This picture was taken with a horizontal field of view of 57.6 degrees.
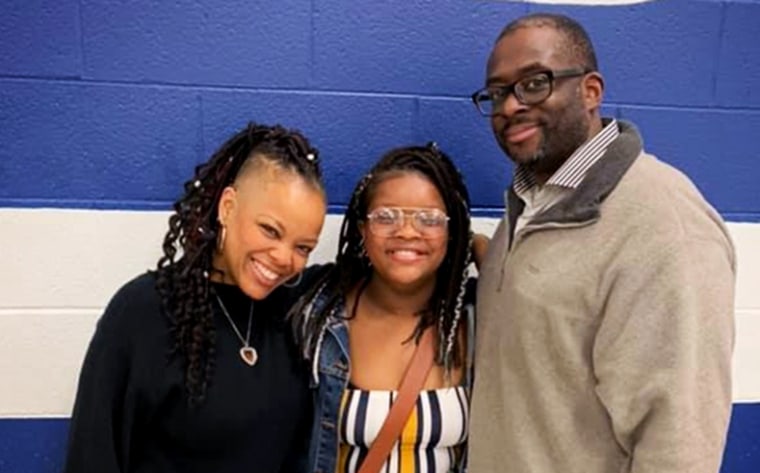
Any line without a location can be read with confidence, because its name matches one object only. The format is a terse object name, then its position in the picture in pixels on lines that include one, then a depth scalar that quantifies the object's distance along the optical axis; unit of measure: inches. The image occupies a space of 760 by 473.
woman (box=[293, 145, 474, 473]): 57.0
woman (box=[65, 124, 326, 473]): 48.3
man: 44.3
